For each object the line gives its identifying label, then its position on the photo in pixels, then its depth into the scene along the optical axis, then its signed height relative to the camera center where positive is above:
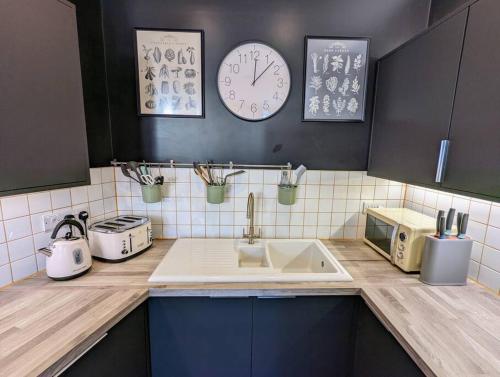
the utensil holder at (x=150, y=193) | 1.49 -0.30
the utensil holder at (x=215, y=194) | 1.51 -0.30
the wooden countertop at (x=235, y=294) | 0.70 -0.62
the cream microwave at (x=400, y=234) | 1.18 -0.45
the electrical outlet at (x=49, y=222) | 1.18 -0.40
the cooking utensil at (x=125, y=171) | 1.51 -0.16
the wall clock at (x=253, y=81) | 1.50 +0.43
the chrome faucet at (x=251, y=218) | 1.54 -0.46
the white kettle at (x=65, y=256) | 1.07 -0.51
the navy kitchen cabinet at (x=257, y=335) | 1.13 -0.92
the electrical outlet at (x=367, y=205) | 1.69 -0.39
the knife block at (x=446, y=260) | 1.04 -0.49
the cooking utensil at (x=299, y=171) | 1.52 -0.14
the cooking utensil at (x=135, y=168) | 1.47 -0.14
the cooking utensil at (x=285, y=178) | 1.59 -0.20
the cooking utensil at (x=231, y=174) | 1.59 -0.18
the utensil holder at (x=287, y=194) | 1.54 -0.29
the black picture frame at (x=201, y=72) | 1.46 +0.47
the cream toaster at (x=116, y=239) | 1.28 -0.52
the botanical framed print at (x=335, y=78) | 1.51 +0.46
